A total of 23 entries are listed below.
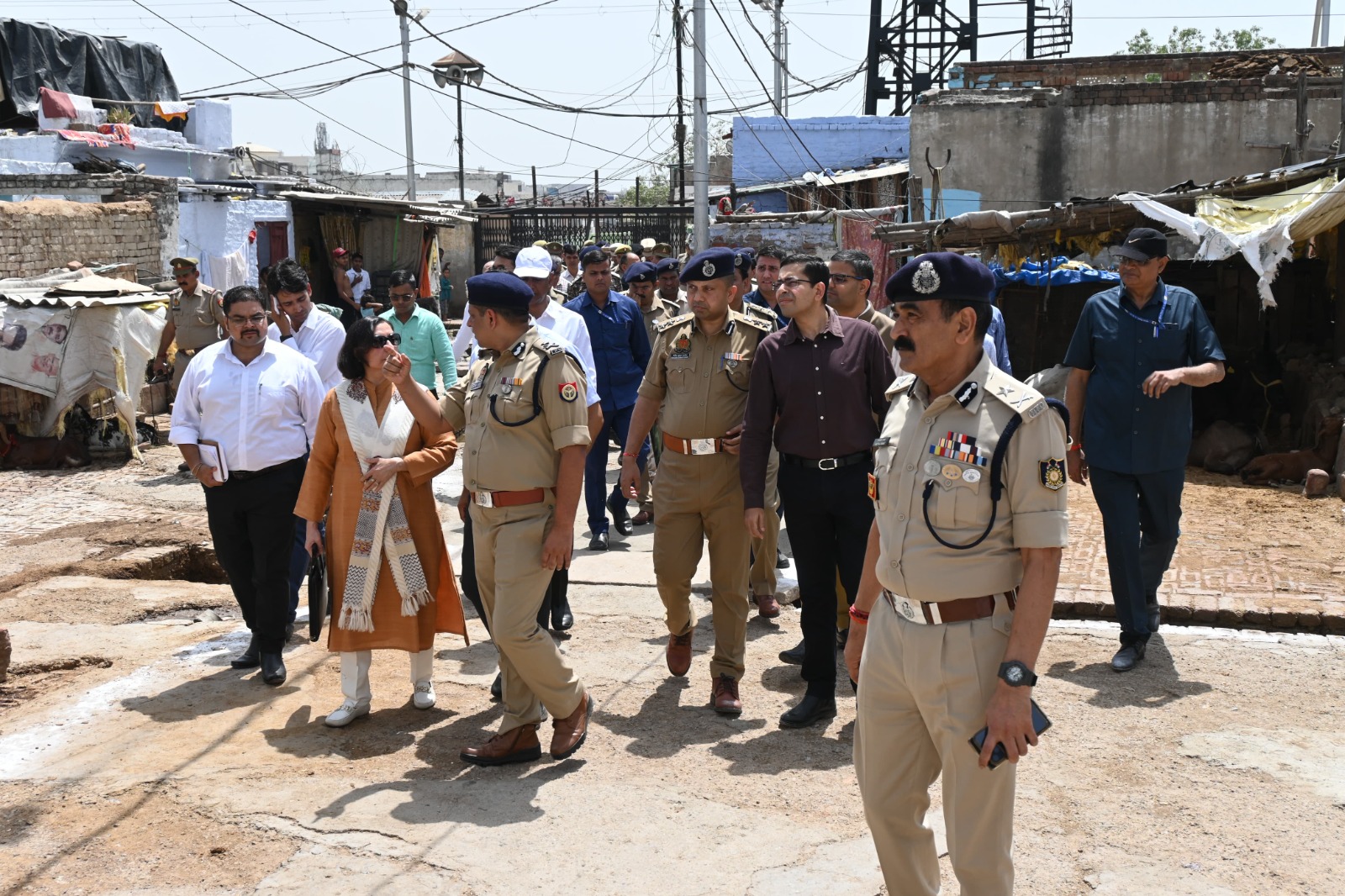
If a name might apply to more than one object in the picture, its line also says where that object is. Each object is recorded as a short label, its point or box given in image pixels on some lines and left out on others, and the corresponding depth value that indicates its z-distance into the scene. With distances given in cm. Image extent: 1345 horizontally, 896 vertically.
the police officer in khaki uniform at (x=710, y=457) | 535
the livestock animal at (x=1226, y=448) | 1116
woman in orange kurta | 512
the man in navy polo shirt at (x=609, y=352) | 852
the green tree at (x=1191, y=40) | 4944
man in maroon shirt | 501
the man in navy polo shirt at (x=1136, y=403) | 564
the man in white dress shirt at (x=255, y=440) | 577
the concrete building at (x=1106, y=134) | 1886
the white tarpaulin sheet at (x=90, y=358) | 1167
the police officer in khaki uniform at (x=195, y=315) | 1184
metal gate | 2588
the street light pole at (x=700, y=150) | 1730
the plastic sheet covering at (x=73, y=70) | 2564
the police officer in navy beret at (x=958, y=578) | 288
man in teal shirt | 761
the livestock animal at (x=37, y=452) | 1174
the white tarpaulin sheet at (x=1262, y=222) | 966
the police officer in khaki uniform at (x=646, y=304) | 923
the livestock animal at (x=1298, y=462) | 1037
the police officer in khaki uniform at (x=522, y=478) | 465
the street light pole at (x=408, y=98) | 2606
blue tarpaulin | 1282
